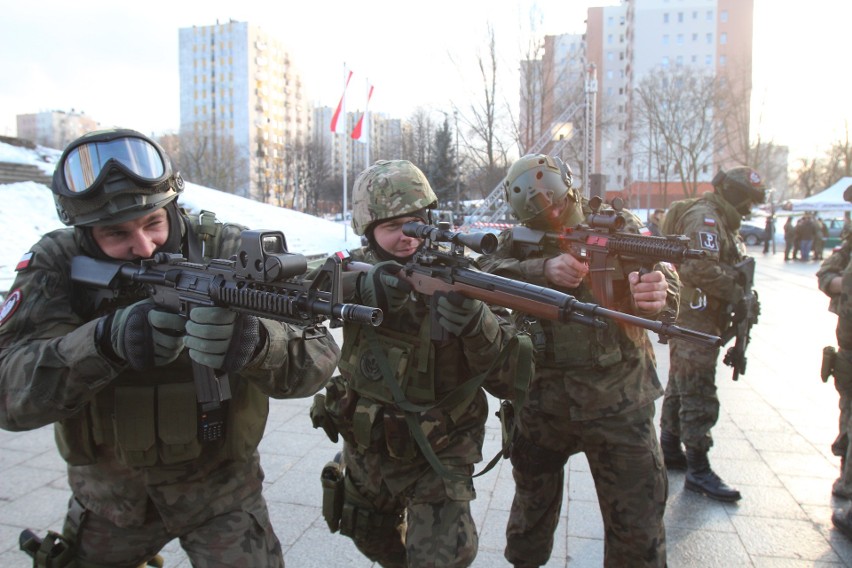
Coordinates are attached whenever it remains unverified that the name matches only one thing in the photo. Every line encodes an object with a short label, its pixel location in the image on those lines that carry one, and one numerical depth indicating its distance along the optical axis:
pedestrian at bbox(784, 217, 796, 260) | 24.55
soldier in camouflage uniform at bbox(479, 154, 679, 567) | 2.56
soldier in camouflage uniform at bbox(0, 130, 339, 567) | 1.83
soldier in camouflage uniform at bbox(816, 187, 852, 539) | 3.52
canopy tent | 24.56
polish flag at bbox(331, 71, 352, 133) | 20.62
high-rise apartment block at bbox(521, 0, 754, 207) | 44.38
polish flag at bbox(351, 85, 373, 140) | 21.02
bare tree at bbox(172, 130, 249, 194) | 47.59
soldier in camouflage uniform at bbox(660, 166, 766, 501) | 3.95
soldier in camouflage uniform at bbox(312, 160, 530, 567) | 2.27
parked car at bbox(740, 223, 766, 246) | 34.47
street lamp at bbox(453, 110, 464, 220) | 29.87
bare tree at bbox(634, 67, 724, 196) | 36.41
